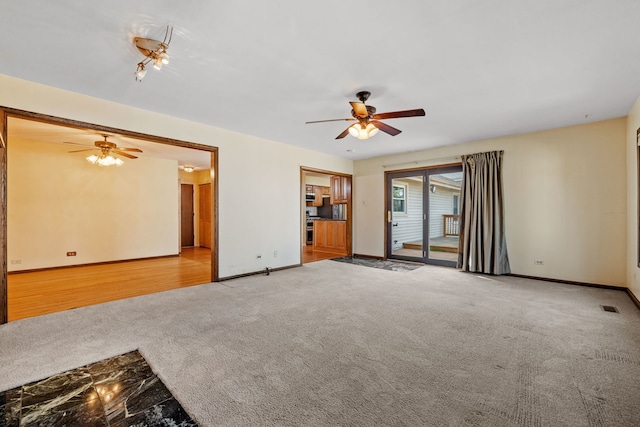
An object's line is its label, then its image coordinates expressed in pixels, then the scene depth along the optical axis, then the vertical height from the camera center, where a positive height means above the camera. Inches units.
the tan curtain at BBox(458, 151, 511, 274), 204.5 -1.8
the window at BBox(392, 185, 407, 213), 287.2 +16.8
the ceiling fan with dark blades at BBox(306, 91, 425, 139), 124.8 +45.5
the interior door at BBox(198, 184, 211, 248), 367.2 -2.1
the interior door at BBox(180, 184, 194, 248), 369.2 -2.2
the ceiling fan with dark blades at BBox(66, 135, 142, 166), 203.0 +46.5
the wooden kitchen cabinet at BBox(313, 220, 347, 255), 317.4 -26.4
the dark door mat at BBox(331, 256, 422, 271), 233.9 -45.2
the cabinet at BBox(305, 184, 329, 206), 383.6 +29.1
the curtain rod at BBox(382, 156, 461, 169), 233.6 +48.0
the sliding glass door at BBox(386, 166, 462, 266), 250.1 +0.2
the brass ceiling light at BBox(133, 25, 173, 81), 91.1 +55.8
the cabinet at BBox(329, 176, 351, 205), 306.7 +27.8
